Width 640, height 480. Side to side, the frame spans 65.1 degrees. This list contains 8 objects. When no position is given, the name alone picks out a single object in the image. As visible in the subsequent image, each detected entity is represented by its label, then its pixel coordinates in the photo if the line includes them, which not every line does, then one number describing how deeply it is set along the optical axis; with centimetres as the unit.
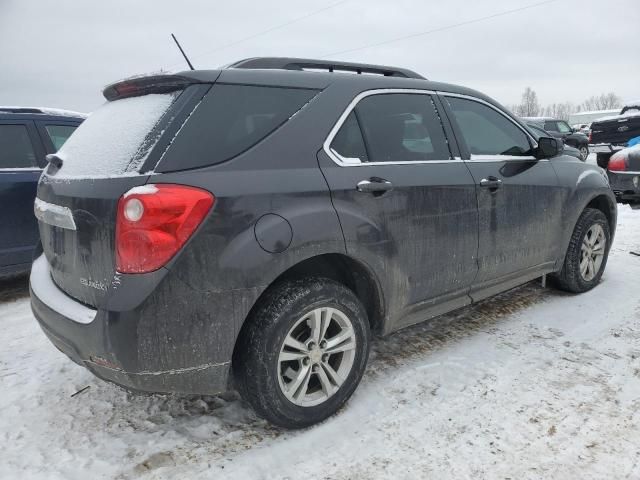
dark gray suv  202
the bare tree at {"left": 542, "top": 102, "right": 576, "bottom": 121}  12749
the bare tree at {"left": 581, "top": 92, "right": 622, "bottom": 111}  12962
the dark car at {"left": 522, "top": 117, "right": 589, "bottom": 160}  1852
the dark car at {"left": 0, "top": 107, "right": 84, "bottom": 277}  451
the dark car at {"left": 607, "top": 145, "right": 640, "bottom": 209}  789
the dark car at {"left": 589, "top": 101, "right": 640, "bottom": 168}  1417
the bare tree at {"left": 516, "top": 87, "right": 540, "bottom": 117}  11694
